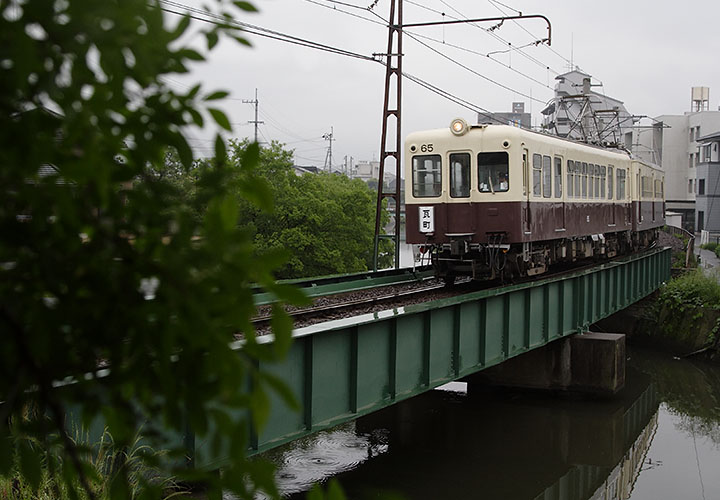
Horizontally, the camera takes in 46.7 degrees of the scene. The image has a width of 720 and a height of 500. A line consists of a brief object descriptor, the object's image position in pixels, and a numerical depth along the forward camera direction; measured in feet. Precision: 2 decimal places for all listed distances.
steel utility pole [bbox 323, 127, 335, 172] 311.06
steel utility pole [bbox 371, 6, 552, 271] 82.07
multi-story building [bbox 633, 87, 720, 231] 253.24
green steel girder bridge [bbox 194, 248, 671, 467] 33.50
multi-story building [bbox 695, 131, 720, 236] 223.51
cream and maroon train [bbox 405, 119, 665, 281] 57.57
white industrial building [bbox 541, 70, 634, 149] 275.39
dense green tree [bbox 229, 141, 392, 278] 133.08
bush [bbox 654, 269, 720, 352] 98.53
